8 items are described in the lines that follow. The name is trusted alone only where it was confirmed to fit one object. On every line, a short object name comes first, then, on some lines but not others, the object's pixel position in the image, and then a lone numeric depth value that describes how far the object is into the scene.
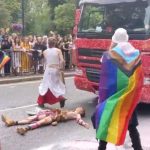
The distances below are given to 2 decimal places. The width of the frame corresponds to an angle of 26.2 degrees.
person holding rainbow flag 4.30
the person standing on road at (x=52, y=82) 7.19
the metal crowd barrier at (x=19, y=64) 11.98
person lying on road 6.06
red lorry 6.52
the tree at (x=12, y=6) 35.99
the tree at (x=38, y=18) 34.04
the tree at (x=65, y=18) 29.14
